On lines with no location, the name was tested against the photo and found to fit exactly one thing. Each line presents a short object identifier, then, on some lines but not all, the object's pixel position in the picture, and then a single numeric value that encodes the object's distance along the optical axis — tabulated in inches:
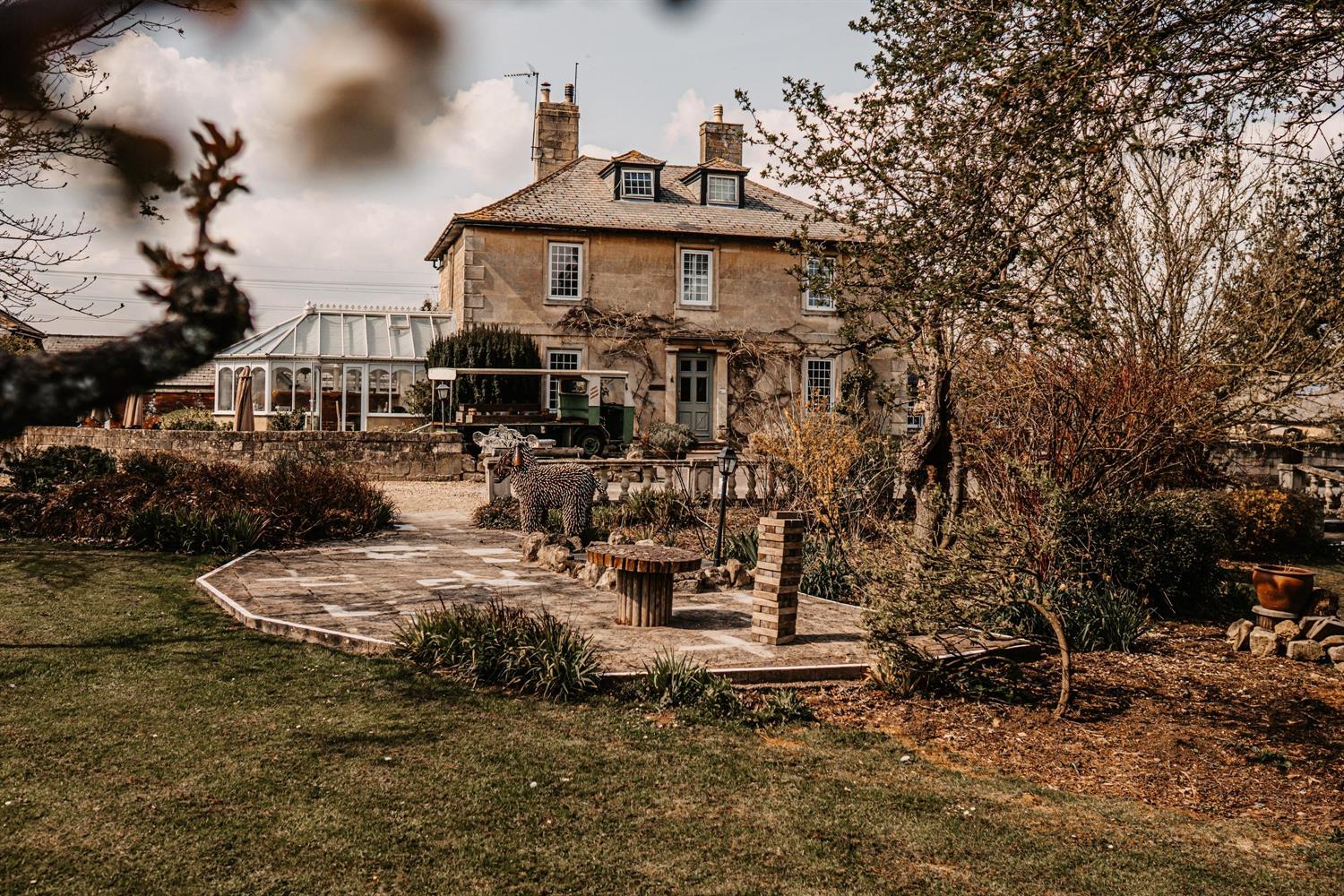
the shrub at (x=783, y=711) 294.5
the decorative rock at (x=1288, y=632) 425.7
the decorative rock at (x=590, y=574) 473.1
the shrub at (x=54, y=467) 617.3
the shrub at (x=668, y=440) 1087.0
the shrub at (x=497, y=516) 667.4
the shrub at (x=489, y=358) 1090.1
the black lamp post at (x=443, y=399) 1031.0
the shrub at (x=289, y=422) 1095.6
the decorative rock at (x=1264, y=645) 424.2
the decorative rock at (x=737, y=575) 488.3
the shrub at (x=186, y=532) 523.8
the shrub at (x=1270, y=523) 694.5
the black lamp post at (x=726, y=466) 488.4
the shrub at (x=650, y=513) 648.4
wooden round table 379.2
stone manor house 1160.2
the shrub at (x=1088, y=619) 404.5
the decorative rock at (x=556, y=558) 500.7
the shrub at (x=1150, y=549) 477.7
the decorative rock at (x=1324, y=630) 426.9
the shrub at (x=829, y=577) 471.8
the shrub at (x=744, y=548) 529.0
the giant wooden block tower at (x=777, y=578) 359.9
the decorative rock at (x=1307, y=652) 414.0
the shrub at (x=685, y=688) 299.3
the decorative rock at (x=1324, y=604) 462.9
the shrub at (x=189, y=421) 1118.4
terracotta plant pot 435.2
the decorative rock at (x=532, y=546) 526.9
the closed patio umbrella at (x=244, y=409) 1053.8
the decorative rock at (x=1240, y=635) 433.9
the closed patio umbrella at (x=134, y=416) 1062.4
